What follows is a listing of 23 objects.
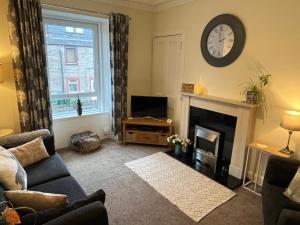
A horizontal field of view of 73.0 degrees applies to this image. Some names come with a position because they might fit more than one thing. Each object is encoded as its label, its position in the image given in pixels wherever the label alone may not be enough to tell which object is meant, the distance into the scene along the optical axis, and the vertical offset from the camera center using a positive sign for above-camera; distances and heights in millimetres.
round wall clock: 2895 +511
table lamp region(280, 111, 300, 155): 2242 -497
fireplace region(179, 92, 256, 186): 2838 -764
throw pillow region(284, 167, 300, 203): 1844 -1034
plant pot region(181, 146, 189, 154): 3685 -1366
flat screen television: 4137 -695
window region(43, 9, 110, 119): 3695 +161
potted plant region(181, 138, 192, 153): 3635 -1248
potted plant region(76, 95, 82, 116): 3981 -701
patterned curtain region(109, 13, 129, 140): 3764 +116
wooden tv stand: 3992 -1160
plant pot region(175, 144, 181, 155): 3662 -1354
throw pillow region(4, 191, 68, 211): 1427 -915
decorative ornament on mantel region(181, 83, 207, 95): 3514 -266
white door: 3955 +73
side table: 2481 -1088
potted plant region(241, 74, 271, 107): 2679 -223
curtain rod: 3180 +1006
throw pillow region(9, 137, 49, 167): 2273 -946
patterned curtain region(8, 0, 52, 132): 2875 +98
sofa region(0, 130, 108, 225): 1283 -942
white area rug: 2393 -1507
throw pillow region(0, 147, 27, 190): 1682 -900
